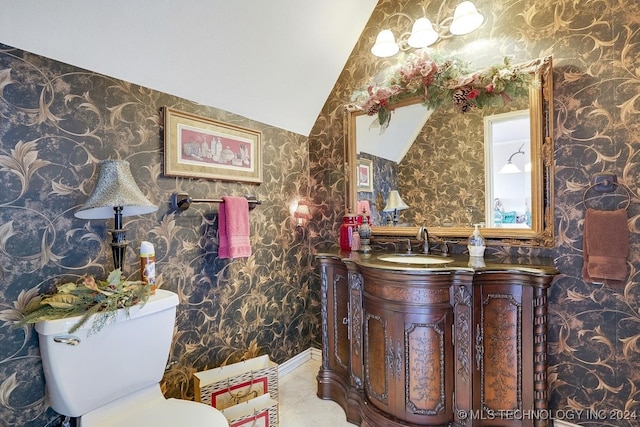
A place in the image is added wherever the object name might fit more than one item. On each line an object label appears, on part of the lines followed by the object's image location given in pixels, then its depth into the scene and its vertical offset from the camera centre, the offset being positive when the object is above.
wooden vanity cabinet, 1.54 -0.66
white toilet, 1.19 -0.61
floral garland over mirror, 1.76 +0.75
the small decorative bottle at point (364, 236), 2.15 -0.16
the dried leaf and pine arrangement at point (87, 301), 1.21 -0.33
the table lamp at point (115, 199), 1.36 +0.07
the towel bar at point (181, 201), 1.76 +0.08
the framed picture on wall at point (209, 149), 1.75 +0.39
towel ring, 1.54 +0.11
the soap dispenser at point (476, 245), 1.80 -0.19
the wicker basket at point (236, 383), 1.71 -0.93
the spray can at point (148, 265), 1.49 -0.23
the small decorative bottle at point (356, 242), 2.18 -0.20
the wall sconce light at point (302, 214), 2.46 +0.00
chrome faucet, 2.03 -0.15
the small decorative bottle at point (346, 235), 2.24 -0.15
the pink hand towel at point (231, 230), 1.92 -0.09
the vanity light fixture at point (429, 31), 1.87 +1.13
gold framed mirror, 1.73 +0.22
